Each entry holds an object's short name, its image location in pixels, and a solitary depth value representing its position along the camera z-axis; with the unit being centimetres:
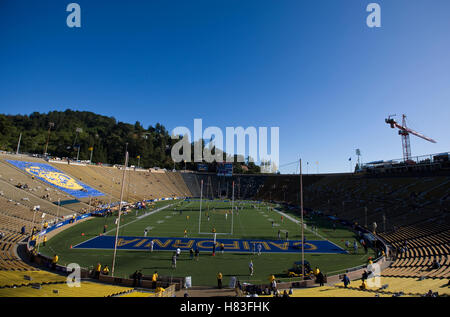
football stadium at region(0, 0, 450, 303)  1523
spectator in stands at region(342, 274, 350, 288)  1565
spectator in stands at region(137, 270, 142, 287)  1495
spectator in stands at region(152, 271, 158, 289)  1484
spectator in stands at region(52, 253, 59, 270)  1791
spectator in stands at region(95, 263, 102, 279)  1598
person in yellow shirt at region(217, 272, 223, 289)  1520
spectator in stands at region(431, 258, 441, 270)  1768
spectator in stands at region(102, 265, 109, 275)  1655
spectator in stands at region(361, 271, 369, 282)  1688
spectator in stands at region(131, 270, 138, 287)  1500
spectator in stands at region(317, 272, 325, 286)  1625
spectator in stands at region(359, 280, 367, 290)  1468
